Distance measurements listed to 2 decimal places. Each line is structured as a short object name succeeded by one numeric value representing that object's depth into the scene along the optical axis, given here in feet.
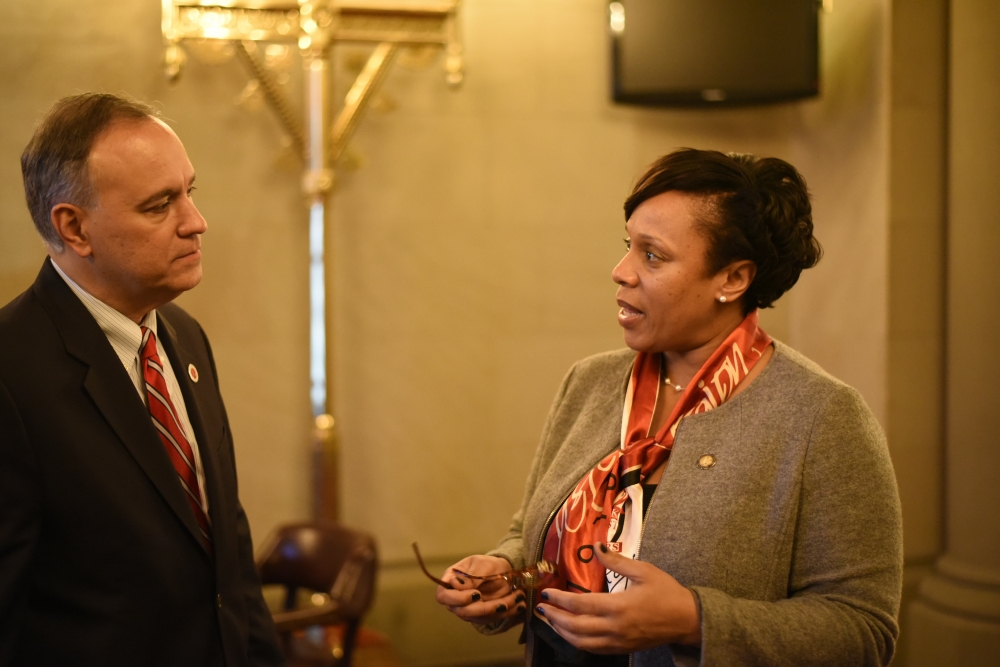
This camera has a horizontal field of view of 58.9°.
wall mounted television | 12.83
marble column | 11.80
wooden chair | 9.11
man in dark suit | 5.01
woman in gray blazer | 4.87
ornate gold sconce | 11.12
